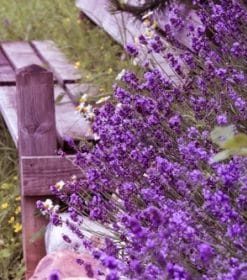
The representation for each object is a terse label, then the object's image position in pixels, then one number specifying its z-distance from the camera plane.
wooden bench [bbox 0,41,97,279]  4.98
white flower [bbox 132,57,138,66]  5.70
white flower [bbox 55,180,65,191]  4.20
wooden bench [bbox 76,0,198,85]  5.88
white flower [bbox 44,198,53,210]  4.08
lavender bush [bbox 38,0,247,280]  2.56
